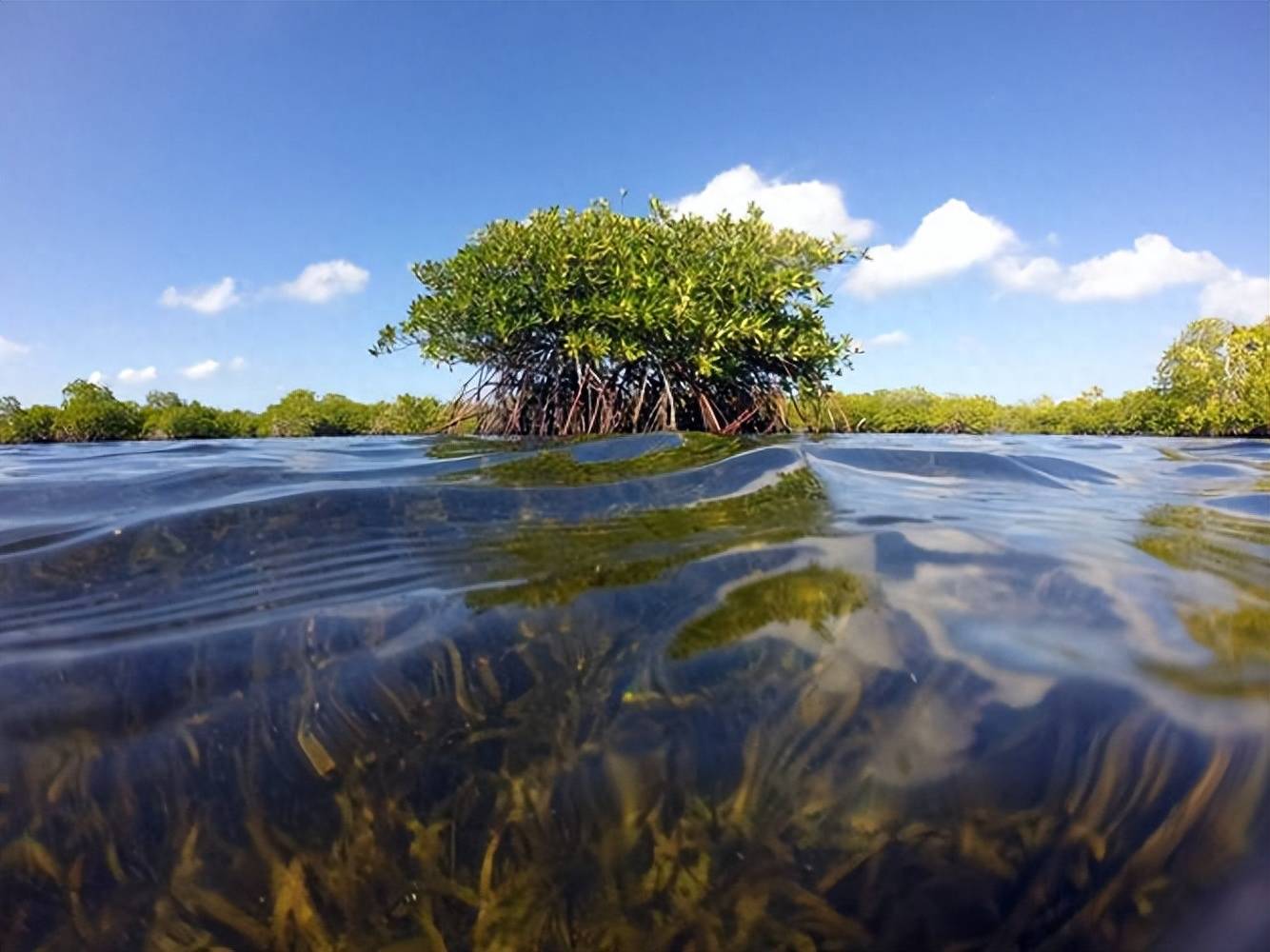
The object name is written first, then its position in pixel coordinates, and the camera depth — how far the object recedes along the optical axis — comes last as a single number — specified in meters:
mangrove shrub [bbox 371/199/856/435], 10.87
